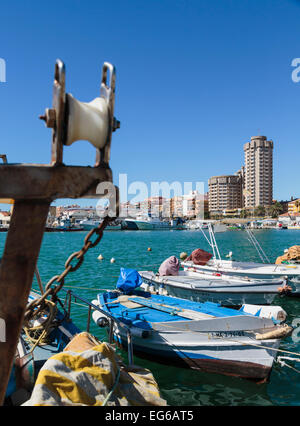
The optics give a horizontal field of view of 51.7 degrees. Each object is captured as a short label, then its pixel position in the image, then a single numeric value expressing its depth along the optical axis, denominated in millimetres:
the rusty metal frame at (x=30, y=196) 2377
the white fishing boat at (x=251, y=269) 17281
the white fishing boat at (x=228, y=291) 15008
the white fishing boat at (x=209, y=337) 8469
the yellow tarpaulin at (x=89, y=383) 3586
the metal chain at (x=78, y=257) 2701
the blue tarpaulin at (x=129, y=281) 12758
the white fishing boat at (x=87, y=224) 120375
